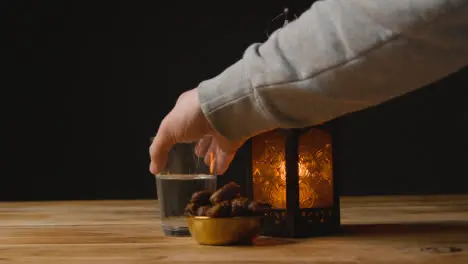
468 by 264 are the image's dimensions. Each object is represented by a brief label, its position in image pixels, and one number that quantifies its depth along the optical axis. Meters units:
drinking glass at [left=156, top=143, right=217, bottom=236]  1.72
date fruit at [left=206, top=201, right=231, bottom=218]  1.64
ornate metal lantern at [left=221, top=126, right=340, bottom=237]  1.74
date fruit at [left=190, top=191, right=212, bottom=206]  1.68
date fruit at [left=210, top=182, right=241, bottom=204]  1.67
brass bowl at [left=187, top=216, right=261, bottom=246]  1.64
